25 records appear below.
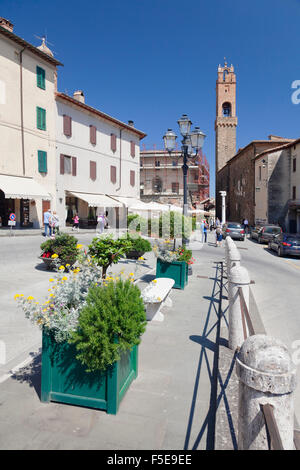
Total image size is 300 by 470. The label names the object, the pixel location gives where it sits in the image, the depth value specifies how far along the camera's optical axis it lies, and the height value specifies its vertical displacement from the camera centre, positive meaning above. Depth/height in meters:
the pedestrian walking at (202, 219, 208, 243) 23.22 -0.78
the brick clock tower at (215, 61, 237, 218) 60.16 +19.23
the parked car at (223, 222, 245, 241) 26.41 -0.88
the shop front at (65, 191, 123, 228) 26.70 +1.40
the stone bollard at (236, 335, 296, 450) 1.91 -1.00
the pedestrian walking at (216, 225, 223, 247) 21.25 -0.98
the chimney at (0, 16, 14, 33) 21.33 +13.37
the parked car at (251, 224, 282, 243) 24.39 -0.84
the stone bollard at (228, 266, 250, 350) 4.54 -1.21
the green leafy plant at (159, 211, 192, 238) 10.54 -0.12
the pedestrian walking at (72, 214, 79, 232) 24.63 -0.15
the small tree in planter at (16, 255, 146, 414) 2.98 -1.14
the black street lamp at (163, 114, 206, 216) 10.79 +2.82
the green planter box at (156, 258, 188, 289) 8.53 -1.30
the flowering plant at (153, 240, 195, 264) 8.51 -0.84
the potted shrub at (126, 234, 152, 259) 12.94 -1.03
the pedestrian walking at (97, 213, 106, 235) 20.88 -0.03
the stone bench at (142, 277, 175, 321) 5.45 -1.35
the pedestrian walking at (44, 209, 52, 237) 18.11 +0.10
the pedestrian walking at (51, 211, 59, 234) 18.33 +0.04
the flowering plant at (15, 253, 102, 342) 3.12 -0.88
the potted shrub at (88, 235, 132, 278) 6.15 -0.54
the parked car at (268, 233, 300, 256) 18.08 -1.35
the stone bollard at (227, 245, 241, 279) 7.09 -0.77
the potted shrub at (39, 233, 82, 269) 9.81 -0.85
